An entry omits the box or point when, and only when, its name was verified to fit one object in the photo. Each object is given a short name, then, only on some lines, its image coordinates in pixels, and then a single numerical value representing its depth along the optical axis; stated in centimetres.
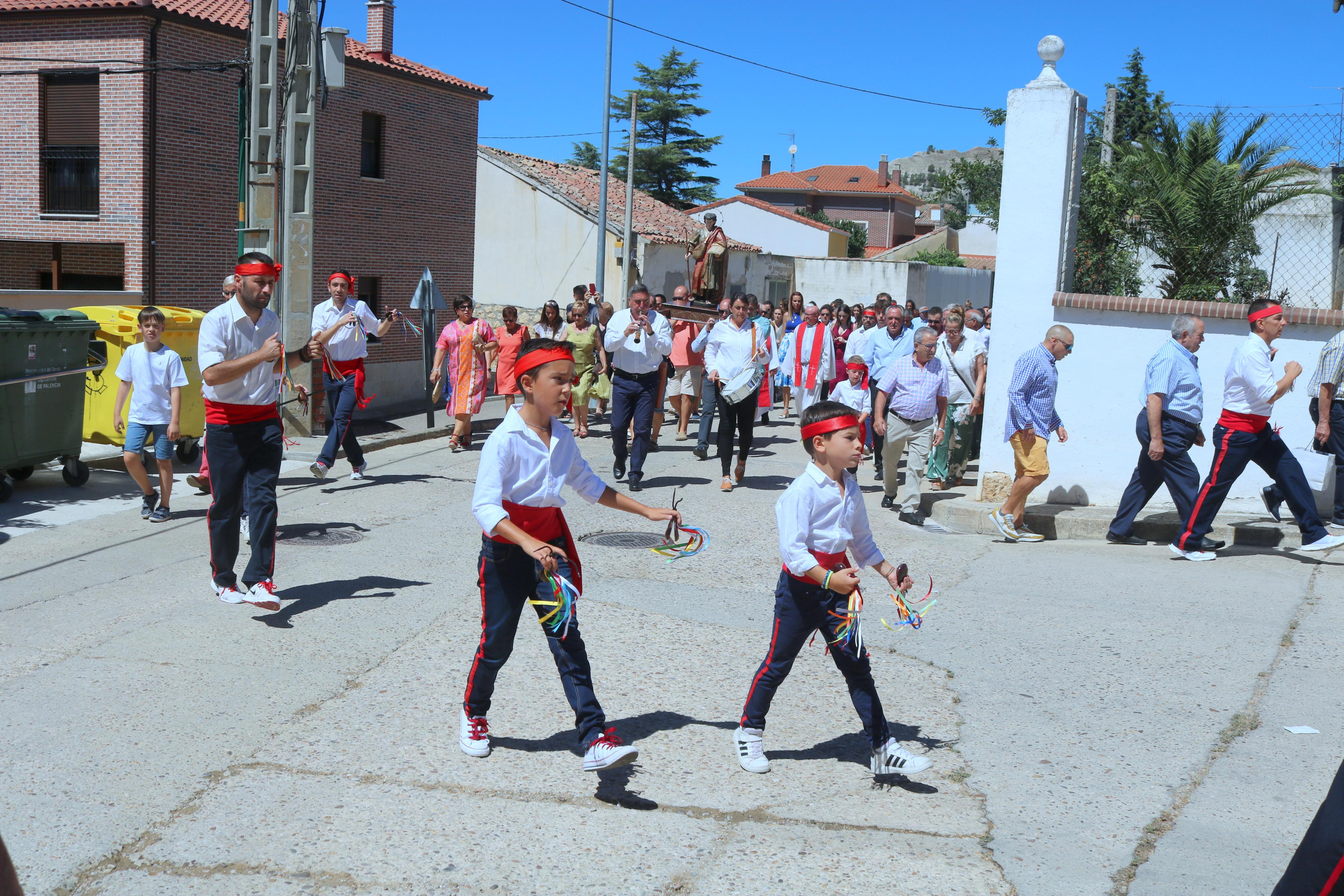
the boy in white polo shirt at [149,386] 931
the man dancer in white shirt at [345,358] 1085
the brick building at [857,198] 8038
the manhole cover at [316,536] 877
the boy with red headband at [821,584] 449
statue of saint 2247
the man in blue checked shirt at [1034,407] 921
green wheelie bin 1020
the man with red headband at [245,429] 655
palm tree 1145
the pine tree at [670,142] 6347
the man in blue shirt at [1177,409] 873
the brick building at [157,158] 1828
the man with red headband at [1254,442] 840
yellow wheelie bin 1208
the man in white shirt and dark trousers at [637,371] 1132
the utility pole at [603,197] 2533
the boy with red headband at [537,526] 445
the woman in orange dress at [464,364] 1434
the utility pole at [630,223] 2784
